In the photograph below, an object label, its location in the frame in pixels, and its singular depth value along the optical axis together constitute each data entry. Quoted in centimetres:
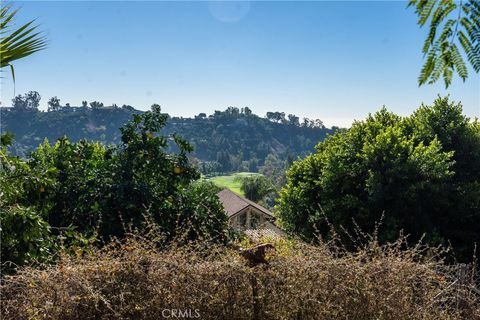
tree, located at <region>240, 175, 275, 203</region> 6047
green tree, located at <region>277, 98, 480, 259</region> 1234
